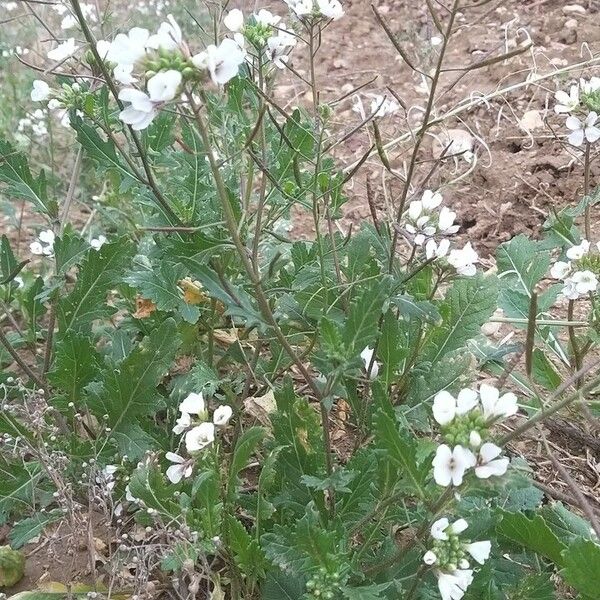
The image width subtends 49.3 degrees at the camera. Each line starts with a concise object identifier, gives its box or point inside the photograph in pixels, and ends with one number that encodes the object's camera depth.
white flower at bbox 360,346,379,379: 0.40
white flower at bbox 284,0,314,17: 0.41
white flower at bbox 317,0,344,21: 0.41
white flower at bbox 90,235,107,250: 0.60
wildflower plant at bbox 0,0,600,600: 0.30
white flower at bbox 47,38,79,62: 0.39
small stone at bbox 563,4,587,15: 1.08
